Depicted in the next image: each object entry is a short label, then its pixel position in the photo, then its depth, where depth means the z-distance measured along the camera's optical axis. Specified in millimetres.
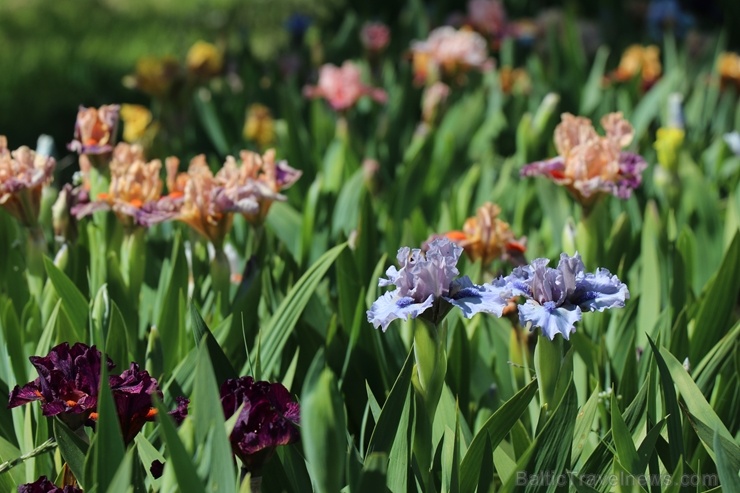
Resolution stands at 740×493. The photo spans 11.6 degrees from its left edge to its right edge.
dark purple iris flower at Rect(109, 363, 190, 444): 2541
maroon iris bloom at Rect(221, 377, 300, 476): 2493
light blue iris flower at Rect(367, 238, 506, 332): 2547
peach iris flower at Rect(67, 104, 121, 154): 3019
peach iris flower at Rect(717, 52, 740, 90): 4678
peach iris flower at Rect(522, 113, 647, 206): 2940
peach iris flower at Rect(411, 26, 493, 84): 4708
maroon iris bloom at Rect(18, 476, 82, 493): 2521
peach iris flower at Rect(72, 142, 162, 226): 2897
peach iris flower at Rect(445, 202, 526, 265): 2946
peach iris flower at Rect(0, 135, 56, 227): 2858
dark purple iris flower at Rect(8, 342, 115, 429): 2550
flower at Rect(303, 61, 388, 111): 4236
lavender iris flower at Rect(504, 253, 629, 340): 2555
